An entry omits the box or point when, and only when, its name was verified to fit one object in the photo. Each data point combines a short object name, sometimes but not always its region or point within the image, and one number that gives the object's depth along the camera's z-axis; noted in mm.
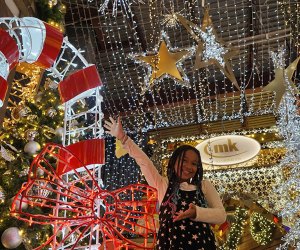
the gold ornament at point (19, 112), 4766
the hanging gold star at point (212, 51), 4883
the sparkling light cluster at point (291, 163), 6891
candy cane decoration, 2734
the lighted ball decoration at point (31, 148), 4436
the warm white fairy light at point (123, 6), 6312
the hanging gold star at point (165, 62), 4988
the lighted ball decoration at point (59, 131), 4840
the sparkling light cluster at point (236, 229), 6688
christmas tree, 3898
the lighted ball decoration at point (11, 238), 3719
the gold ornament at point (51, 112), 4984
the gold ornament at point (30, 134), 4586
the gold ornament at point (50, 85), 5231
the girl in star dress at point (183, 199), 1756
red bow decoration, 1889
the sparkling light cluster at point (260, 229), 7008
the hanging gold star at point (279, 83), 5676
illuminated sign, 6680
